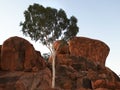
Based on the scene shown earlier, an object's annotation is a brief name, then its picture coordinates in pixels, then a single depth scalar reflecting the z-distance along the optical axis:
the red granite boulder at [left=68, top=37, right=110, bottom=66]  66.69
